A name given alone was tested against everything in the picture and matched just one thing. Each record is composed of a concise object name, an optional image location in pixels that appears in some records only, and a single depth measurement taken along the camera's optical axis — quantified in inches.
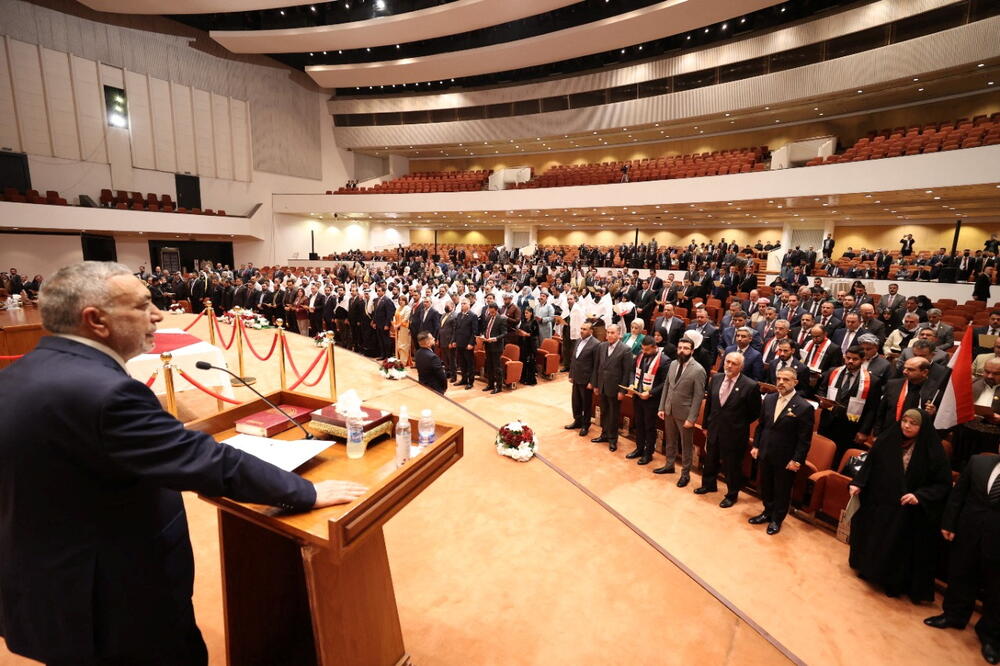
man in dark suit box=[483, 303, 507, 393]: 303.7
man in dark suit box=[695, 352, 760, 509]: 168.9
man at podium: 40.4
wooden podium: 51.1
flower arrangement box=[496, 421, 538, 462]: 169.7
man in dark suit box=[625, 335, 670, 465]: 206.8
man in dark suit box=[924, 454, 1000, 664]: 112.3
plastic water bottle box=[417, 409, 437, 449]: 70.2
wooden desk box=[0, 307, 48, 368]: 217.5
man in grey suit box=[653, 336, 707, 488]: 185.9
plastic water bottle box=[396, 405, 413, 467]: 64.4
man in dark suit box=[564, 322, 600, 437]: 235.5
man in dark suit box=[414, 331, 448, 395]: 215.6
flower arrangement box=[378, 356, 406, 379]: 244.3
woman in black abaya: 126.0
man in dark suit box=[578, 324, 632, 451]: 219.9
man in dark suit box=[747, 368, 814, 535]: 155.3
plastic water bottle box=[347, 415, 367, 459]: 65.3
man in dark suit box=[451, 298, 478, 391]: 311.4
